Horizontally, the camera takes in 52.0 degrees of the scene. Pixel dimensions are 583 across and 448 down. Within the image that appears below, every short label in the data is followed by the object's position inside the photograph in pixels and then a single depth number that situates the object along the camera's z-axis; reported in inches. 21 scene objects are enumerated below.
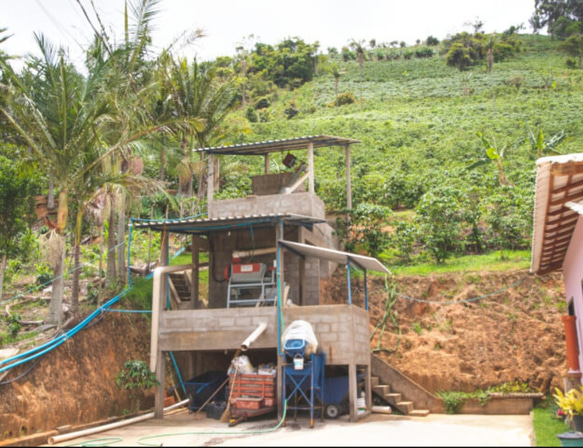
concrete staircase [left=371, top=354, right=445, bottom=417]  520.7
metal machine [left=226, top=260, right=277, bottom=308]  533.0
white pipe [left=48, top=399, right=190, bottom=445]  377.2
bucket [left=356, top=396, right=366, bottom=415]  489.5
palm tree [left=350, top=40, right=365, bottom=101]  2256.6
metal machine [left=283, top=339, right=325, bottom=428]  435.5
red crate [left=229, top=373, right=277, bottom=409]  452.4
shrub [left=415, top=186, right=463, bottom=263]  719.7
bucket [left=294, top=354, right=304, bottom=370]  435.5
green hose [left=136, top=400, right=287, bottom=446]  376.6
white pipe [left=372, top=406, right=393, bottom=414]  508.1
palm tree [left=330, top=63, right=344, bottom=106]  1966.0
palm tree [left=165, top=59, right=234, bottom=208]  836.0
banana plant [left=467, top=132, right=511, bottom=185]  890.7
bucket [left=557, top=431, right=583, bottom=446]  297.4
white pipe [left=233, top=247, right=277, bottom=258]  553.0
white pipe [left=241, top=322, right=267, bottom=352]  438.5
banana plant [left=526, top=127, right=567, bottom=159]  888.9
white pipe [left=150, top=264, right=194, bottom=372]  493.0
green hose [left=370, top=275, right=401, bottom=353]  604.1
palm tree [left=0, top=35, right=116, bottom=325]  477.1
